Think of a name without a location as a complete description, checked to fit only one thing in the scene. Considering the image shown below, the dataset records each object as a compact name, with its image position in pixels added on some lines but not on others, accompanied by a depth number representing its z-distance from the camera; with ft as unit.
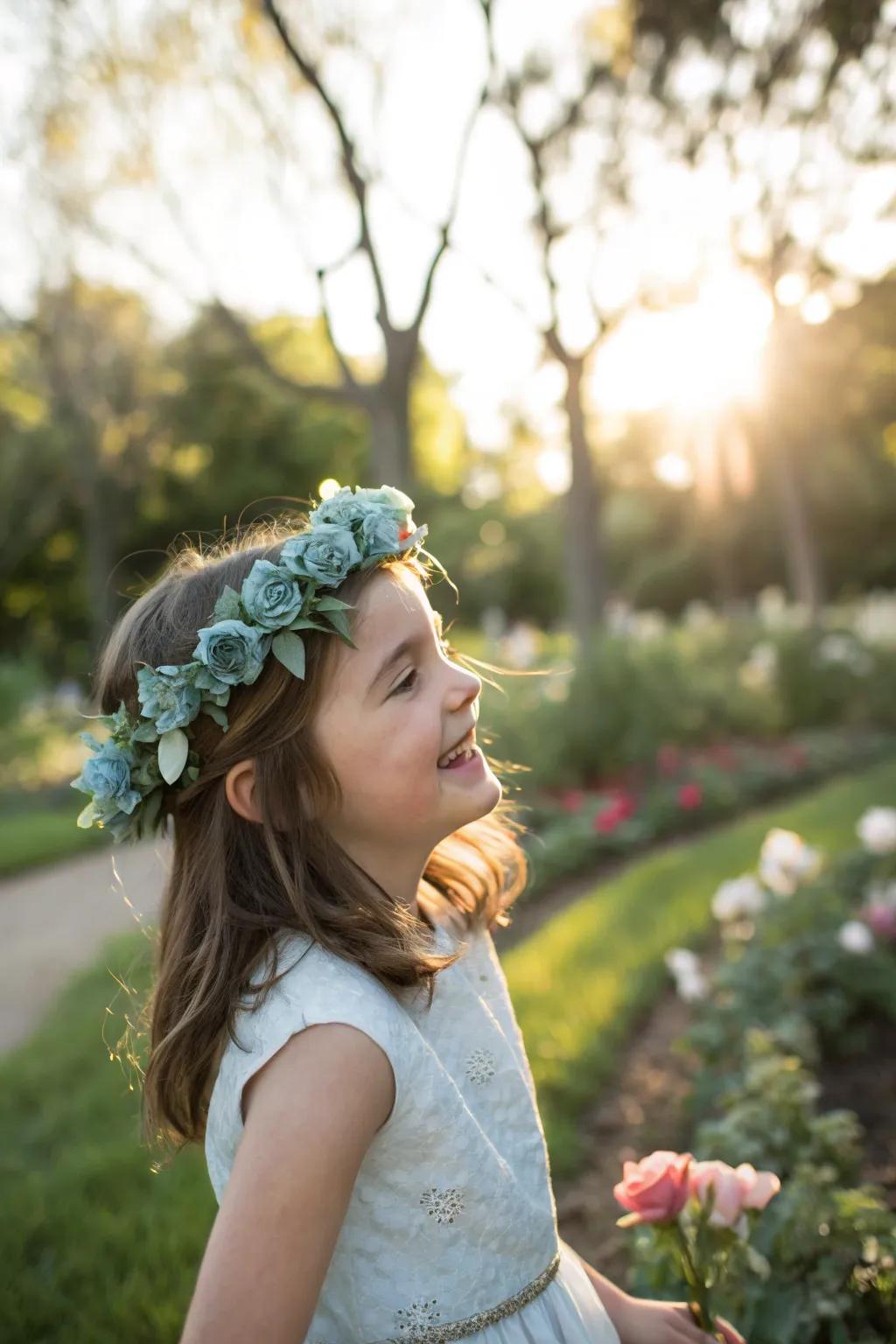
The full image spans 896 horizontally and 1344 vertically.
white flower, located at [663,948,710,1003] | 10.79
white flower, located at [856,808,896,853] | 11.94
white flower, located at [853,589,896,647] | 40.98
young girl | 4.35
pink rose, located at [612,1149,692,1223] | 5.27
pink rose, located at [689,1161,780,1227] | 5.41
